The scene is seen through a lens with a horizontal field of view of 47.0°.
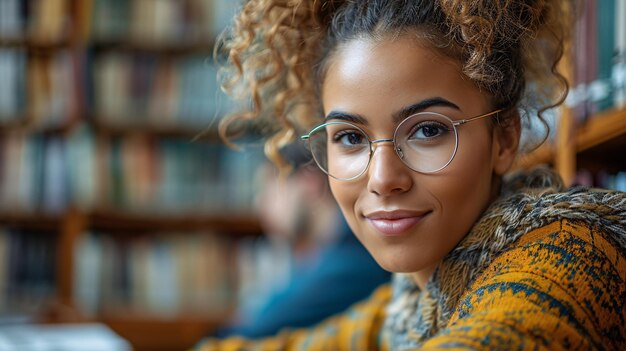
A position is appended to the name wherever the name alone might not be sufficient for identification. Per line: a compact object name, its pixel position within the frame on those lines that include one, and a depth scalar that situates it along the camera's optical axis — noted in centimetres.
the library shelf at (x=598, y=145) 112
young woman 69
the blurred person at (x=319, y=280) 191
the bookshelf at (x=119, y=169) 294
